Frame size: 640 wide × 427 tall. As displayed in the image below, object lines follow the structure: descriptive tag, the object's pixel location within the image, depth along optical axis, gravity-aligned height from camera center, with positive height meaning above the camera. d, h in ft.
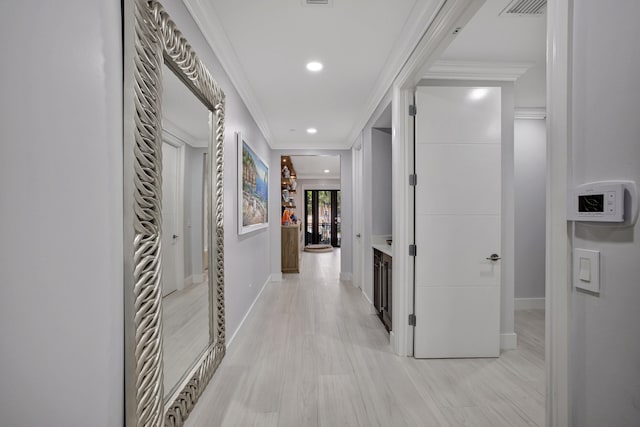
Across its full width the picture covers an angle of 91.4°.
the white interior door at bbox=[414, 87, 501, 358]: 8.54 -0.18
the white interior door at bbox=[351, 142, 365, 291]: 16.63 -0.36
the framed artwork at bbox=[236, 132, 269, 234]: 10.17 +0.87
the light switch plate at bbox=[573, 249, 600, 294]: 2.68 -0.51
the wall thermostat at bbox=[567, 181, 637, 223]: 2.42 +0.09
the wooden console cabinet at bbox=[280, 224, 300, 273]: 21.13 -2.66
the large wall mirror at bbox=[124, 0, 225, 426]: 3.92 -0.16
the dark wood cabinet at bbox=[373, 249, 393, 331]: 10.27 -2.66
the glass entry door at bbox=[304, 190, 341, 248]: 38.06 -0.51
